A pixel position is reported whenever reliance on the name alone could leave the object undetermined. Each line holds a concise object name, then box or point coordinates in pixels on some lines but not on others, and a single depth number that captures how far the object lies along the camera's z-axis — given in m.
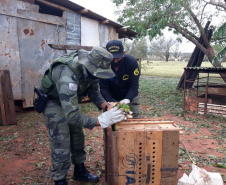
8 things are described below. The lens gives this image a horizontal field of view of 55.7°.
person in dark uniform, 3.30
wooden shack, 5.99
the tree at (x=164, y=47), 58.47
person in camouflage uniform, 2.21
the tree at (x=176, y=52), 61.71
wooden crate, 2.16
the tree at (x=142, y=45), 26.88
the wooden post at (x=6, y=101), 5.45
